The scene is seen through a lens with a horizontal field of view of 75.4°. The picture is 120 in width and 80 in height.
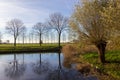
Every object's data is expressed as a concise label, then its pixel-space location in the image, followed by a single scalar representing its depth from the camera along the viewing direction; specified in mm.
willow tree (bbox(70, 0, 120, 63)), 10332
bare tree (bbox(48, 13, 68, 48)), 32411
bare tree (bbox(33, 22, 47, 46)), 36751
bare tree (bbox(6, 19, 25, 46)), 34417
